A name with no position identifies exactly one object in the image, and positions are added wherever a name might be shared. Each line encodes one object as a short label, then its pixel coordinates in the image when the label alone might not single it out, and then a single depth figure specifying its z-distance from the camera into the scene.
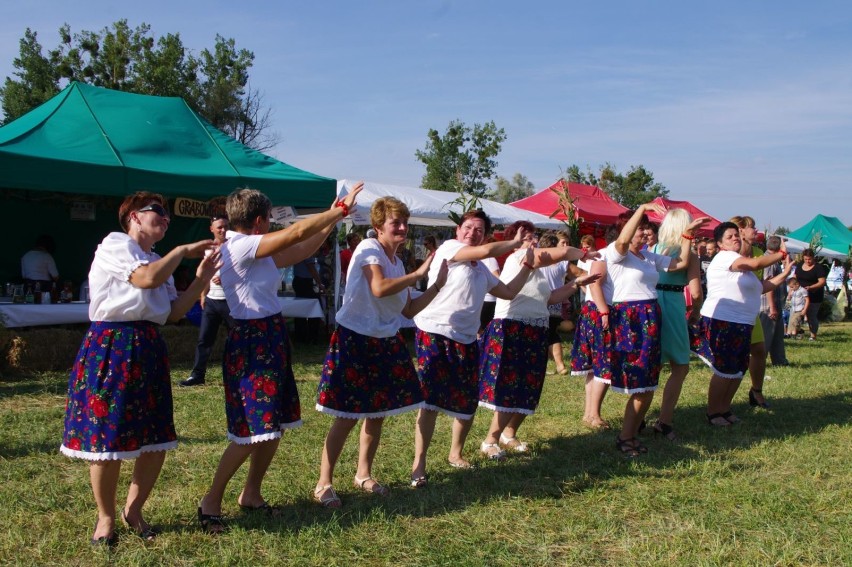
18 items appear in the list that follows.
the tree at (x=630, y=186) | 42.69
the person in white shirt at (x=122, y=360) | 3.00
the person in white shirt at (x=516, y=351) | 4.74
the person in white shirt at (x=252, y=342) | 3.30
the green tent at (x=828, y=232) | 25.33
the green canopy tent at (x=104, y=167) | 8.16
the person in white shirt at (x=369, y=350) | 3.75
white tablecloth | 7.92
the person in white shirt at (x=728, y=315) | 5.77
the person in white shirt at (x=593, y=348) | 5.05
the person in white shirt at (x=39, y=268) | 9.05
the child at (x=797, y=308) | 13.98
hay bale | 7.50
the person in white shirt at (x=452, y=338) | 4.20
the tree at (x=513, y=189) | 51.82
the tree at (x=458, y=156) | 42.53
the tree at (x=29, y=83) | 32.66
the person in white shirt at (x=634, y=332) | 4.91
